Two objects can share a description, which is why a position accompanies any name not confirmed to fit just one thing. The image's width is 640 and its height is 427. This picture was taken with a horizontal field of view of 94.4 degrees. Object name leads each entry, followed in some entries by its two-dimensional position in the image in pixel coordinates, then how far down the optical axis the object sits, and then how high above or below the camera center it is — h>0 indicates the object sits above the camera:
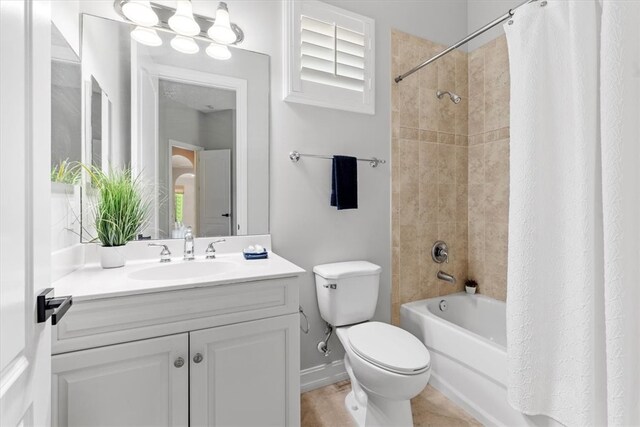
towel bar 1.73 +0.35
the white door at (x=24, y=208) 0.49 +0.02
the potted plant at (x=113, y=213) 1.29 +0.01
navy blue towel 1.76 +0.19
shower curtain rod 1.32 +0.91
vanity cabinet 0.93 -0.51
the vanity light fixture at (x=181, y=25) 1.38 +0.93
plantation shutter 1.73 +0.97
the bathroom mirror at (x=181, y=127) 1.38 +0.45
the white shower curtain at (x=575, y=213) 0.97 +0.00
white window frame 1.68 +0.90
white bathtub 1.44 -0.78
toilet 1.26 -0.63
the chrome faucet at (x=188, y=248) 1.44 -0.16
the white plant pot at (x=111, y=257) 1.28 -0.18
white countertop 0.95 -0.24
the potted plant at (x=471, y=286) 2.23 -0.55
